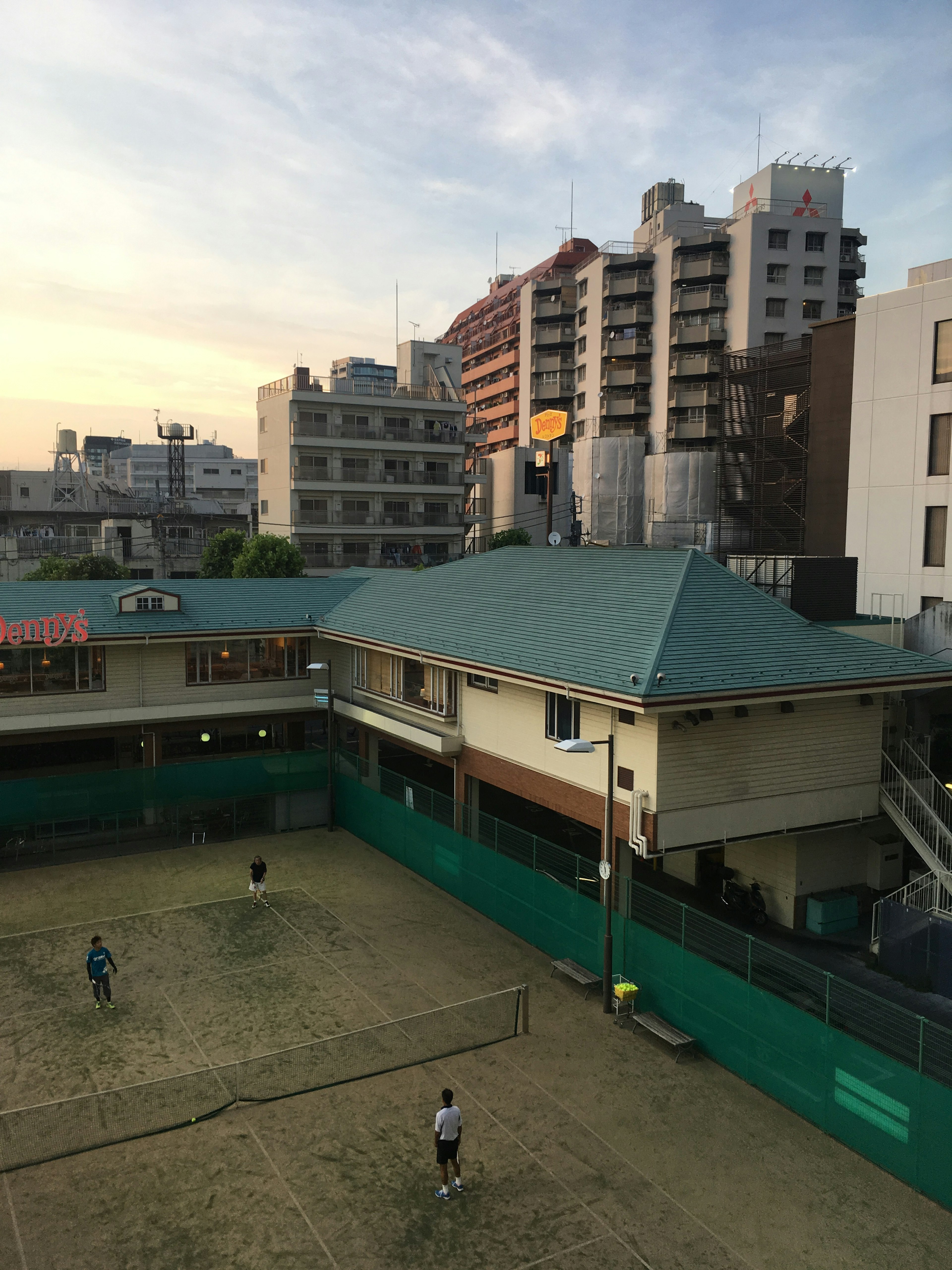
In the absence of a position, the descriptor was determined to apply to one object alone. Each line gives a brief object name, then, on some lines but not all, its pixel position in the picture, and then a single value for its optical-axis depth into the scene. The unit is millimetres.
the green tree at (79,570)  61562
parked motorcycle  24562
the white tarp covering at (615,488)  75438
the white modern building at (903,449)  39469
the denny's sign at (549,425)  62750
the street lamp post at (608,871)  18453
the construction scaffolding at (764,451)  52719
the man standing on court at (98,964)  19141
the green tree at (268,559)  58469
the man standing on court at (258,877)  25188
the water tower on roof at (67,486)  102125
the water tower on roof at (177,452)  95625
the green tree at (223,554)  67375
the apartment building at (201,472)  152125
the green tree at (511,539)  73000
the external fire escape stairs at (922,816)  21672
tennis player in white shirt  13219
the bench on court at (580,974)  19922
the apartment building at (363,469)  74750
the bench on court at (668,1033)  17344
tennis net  14570
